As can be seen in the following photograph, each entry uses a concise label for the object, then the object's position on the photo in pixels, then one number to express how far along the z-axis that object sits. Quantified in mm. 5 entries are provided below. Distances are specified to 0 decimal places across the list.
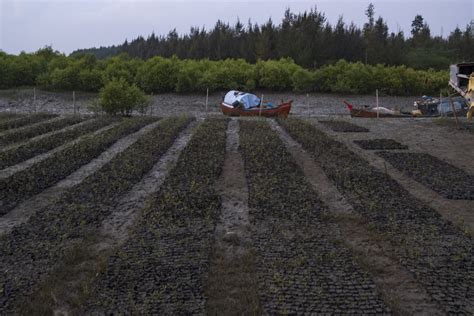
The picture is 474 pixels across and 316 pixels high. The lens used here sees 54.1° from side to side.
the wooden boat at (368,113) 22594
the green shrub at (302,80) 32094
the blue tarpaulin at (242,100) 23047
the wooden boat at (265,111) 21734
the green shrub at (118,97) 20172
